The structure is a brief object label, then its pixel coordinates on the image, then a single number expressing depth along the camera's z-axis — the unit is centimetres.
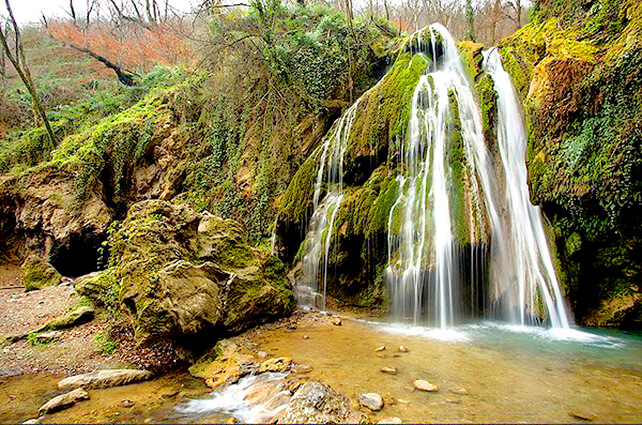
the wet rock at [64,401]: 311
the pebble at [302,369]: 356
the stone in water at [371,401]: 273
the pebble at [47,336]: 523
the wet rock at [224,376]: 352
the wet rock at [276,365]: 362
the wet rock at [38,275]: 902
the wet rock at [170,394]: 332
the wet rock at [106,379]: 367
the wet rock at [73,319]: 561
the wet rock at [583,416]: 250
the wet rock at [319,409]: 253
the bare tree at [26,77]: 1418
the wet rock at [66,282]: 884
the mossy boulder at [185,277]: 446
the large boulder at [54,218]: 1277
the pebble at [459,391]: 295
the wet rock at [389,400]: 280
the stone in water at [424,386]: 303
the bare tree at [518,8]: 1465
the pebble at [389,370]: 347
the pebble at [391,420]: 249
